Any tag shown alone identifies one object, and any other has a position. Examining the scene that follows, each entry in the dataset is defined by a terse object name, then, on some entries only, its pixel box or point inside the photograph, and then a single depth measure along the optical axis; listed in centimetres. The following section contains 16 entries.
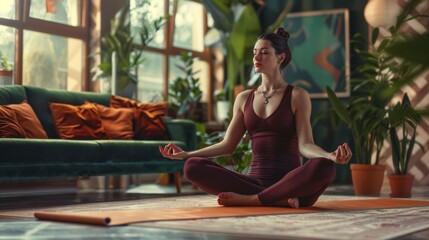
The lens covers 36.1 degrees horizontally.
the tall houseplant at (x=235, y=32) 605
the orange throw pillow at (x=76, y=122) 436
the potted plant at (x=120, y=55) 537
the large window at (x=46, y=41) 495
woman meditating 278
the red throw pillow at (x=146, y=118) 476
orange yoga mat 220
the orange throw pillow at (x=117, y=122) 461
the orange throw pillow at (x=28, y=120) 394
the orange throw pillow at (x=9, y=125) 366
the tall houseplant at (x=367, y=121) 467
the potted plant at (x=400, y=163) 457
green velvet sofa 346
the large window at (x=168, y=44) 617
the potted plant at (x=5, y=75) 437
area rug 186
